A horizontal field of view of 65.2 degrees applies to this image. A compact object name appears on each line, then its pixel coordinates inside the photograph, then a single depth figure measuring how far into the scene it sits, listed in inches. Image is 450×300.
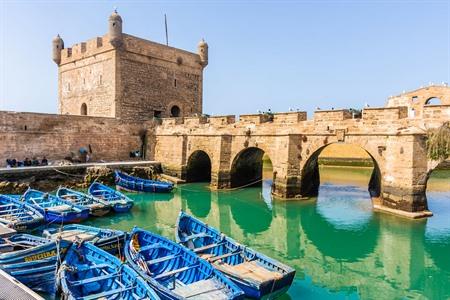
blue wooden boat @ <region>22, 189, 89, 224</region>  478.9
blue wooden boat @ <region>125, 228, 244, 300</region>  250.2
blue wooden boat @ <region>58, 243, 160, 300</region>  242.8
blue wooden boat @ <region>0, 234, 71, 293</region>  270.8
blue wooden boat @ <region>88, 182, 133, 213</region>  564.1
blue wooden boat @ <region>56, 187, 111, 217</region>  536.2
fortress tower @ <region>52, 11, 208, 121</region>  956.6
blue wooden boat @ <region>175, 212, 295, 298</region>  268.8
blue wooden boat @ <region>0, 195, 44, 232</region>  429.8
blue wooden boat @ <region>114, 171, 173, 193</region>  740.0
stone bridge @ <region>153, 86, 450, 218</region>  531.5
